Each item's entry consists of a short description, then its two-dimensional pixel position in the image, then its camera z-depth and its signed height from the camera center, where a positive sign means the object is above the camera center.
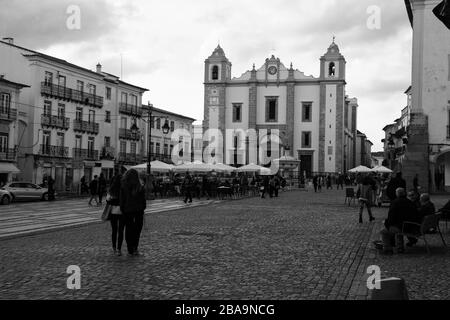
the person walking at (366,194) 18.12 -0.33
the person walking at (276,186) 38.88 -0.25
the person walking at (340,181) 65.11 +0.22
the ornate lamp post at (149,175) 33.69 +0.32
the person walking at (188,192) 29.77 -0.55
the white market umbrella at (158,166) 39.81 +0.95
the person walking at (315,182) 50.36 +0.06
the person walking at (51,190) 33.72 -0.61
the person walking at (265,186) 36.63 -0.25
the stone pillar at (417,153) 31.92 +1.70
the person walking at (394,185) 19.58 -0.04
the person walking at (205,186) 35.39 -0.28
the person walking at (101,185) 28.59 -0.25
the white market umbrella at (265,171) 50.03 +0.92
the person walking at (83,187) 40.88 -0.51
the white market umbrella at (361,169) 45.46 +1.11
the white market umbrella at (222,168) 40.43 +0.94
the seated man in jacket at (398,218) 11.31 -0.68
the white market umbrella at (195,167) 38.88 +0.92
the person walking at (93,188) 28.09 -0.38
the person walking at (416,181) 29.18 +0.14
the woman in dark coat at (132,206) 10.74 -0.46
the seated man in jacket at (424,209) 12.08 -0.55
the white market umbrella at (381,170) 43.94 +1.01
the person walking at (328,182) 63.59 +0.04
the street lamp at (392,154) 43.38 +2.76
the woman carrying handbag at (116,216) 10.93 -0.66
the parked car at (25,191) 32.34 -0.66
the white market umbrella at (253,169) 47.17 +1.06
